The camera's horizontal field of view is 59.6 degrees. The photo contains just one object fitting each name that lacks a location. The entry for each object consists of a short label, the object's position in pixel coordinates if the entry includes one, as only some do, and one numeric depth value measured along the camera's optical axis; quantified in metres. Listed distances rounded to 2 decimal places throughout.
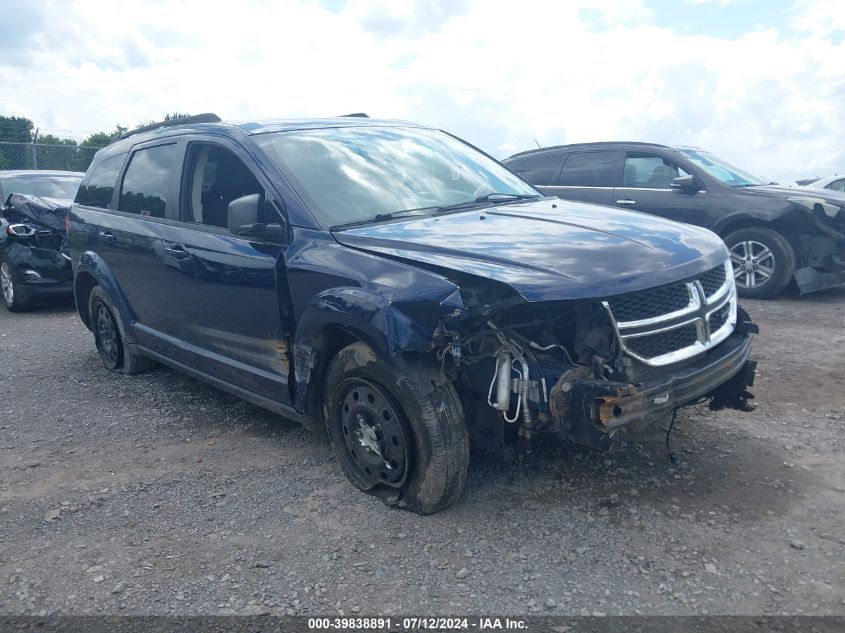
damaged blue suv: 3.15
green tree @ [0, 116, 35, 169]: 16.75
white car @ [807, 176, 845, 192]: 12.40
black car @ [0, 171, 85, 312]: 8.67
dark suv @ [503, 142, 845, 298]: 7.80
